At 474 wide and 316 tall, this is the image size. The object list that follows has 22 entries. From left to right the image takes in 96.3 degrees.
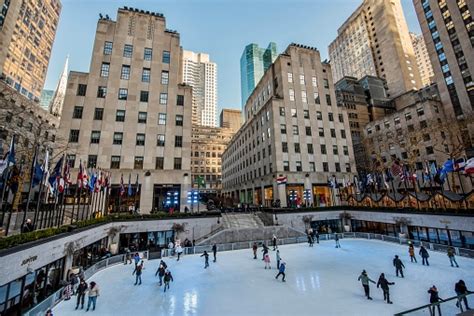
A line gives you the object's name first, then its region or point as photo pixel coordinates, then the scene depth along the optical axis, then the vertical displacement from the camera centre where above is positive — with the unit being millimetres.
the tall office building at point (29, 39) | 54281 +58583
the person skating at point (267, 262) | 18416 -4969
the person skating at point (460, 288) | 10930 -4566
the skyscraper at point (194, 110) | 164525 +75323
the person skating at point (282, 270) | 15398 -4700
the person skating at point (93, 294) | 12172 -4733
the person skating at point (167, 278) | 14422 -4741
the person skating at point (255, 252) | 22003 -4814
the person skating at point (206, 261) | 19223 -4869
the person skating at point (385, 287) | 11984 -4782
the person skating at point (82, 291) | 12485 -4682
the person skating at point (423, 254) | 17947 -4572
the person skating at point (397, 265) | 15633 -4663
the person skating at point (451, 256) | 17020 -4586
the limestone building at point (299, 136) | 42547 +14319
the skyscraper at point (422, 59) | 138250 +90866
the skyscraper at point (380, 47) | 90438 +74463
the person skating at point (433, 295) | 10523 -4704
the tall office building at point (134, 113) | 33000 +15601
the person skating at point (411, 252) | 18777 -4566
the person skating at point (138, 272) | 15495 -4536
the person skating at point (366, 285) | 12539 -4840
